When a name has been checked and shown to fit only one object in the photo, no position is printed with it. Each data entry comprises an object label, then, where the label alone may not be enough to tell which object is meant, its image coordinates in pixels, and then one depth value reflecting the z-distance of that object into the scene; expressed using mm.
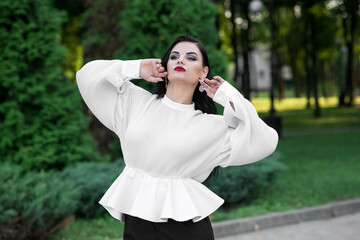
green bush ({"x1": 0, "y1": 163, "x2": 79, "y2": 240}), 4715
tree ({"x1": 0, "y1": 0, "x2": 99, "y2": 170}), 6629
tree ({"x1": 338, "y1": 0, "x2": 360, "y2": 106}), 27841
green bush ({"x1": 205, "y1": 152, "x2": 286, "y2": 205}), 6730
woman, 2637
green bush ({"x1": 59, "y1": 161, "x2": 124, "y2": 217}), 6207
